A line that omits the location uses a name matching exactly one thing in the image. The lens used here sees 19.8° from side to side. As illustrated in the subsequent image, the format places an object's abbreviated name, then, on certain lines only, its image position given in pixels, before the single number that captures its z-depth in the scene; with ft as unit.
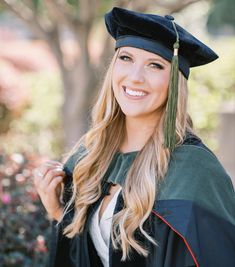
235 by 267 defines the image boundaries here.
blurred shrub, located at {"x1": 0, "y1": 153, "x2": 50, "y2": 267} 13.67
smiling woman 8.66
